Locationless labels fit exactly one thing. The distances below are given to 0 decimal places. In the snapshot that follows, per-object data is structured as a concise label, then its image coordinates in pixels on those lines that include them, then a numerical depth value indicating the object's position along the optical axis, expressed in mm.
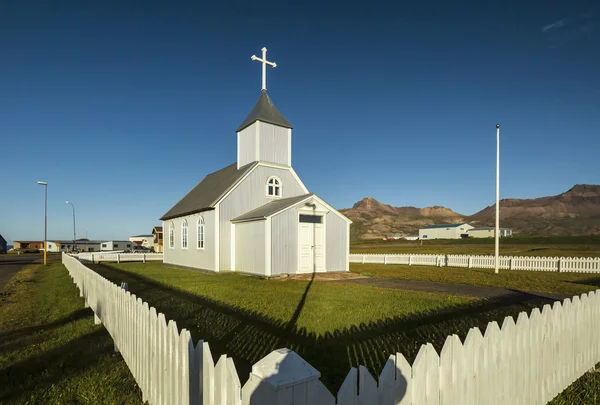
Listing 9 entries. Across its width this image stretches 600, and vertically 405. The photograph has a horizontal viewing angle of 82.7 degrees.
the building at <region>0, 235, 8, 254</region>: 75000
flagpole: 16953
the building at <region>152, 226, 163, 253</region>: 57800
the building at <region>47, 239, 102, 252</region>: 84562
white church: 16500
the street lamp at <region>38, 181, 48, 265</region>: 27453
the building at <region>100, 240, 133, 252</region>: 77688
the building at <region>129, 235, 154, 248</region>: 86000
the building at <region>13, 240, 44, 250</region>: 84775
